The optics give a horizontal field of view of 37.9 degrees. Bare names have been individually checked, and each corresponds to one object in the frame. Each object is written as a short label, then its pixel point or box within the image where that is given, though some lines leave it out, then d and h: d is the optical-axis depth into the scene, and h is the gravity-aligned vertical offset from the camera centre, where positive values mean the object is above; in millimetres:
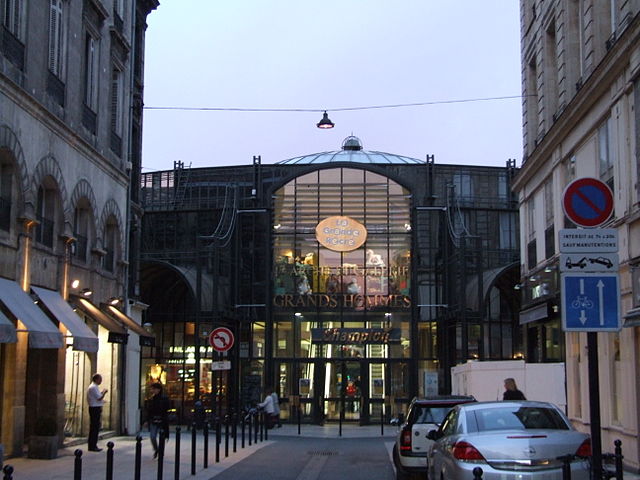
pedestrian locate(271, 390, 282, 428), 35562 -2090
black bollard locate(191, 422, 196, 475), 16578 -1899
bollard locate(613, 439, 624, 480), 10953 -1284
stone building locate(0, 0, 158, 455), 18234 +3356
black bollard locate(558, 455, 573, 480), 9836 -1216
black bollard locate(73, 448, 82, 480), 10625 -1297
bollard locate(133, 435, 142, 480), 13195 -1517
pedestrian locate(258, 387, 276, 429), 33719 -2012
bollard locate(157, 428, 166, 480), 14122 -1557
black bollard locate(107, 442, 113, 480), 11967 -1376
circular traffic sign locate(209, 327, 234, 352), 23062 +337
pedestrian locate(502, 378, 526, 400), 18516 -746
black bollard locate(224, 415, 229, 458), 20984 -2146
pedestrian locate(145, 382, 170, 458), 20188 -1275
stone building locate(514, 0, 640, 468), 17422 +4491
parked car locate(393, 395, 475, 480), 15836 -1329
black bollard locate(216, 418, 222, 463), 19356 -1834
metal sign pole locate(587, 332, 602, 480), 9242 -621
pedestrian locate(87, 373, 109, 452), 21078 -1277
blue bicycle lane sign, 9703 +546
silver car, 10562 -1040
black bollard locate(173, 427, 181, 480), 15089 -1752
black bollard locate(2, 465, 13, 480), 8857 -1139
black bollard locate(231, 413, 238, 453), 22473 -2105
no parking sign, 10117 +1626
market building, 39344 +3008
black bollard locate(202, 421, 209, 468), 17953 -1797
